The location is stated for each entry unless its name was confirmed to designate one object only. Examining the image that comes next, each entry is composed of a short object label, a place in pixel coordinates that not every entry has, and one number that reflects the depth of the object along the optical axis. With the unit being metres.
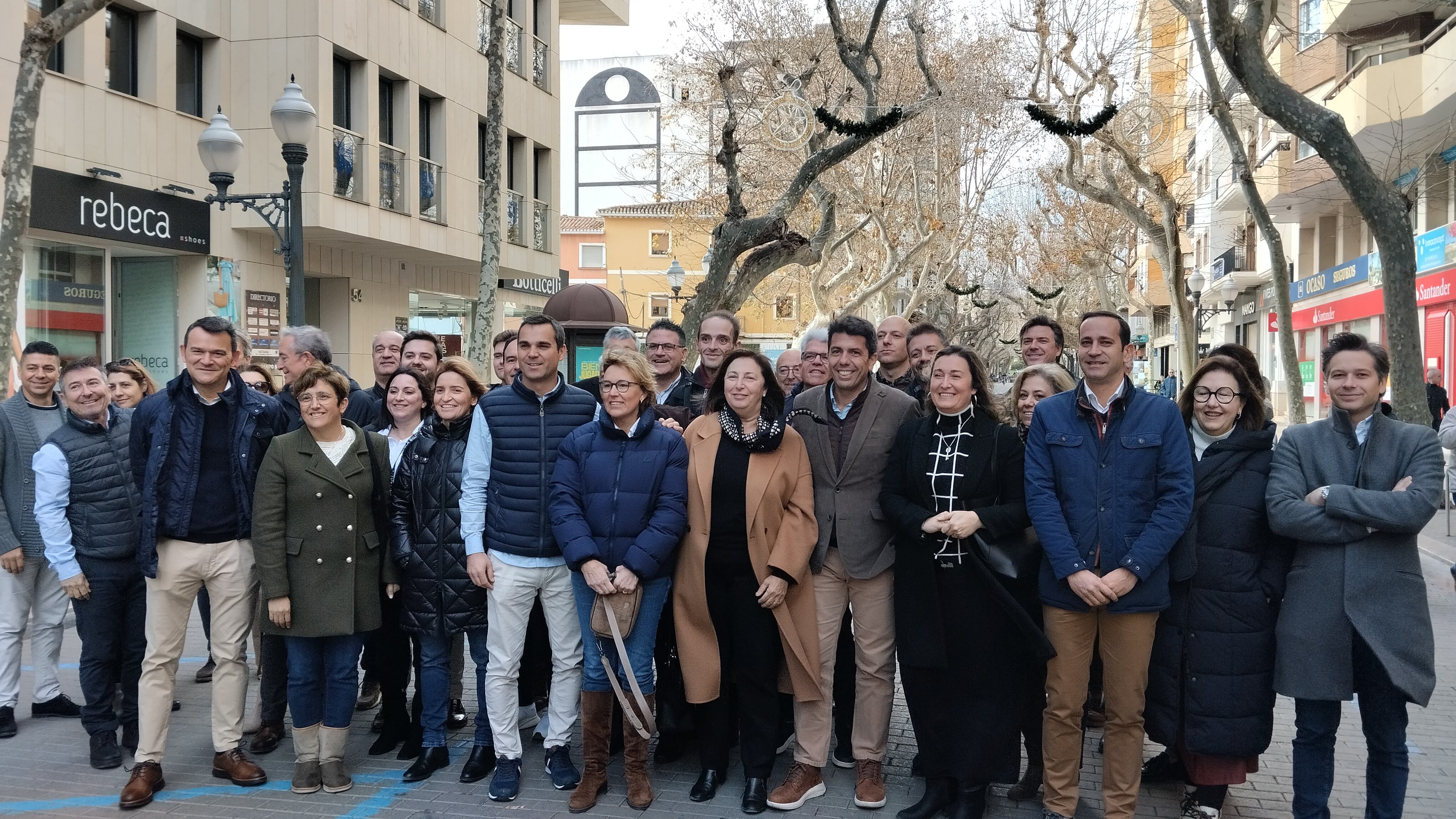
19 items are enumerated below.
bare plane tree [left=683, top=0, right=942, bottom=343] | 11.91
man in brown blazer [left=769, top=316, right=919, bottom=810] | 5.13
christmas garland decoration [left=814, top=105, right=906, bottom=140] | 11.75
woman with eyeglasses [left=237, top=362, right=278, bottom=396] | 7.12
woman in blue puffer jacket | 4.98
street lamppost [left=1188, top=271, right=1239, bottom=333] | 29.36
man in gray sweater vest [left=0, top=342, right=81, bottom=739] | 6.02
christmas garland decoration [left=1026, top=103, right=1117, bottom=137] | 13.44
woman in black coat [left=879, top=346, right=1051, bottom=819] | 4.86
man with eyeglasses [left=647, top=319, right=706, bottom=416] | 7.09
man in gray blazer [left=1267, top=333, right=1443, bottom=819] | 4.22
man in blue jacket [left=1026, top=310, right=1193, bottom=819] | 4.51
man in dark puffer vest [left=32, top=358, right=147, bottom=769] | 5.57
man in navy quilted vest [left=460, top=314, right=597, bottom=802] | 5.22
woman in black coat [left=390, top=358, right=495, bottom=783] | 5.43
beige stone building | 13.64
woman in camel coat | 5.02
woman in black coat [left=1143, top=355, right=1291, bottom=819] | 4.54
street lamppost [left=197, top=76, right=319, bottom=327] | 10.12
